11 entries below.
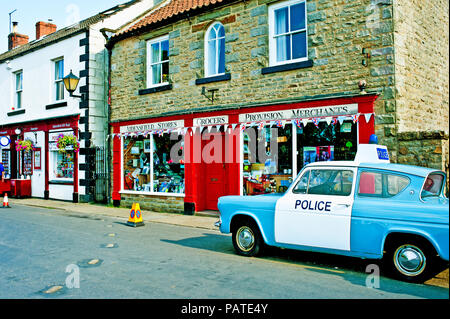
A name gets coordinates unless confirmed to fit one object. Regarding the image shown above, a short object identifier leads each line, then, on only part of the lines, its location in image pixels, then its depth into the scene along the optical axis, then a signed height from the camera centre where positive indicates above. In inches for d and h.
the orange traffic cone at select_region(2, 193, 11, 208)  576.5 -55.6
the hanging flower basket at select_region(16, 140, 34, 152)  720.3 +37.2
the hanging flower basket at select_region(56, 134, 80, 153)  633.6 +35.3
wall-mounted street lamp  589.2 +125.2
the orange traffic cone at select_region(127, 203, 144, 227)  409.4 -55.9
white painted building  628.4 +108.2
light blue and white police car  202.5 -30.1
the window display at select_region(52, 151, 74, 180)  666.2 -0.2
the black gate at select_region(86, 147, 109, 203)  619.8 -13.7
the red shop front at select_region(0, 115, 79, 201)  656.4 +3.0
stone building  362.9 +82.0
